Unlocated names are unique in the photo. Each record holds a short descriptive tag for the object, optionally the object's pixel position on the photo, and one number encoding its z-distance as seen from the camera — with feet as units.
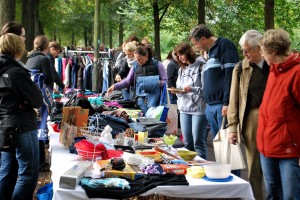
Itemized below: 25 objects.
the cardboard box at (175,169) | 11.49
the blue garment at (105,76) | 35.96
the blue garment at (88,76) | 37.24
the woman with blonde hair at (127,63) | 24.73
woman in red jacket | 11.09
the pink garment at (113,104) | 21.75
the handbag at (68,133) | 14.11
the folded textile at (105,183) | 10.32
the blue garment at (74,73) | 38.22
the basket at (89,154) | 12.49
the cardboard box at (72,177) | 10.11
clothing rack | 40.26
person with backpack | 20.06
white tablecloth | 10.46
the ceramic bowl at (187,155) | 13.29
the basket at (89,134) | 13.63
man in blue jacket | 16.31
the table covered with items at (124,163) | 10.37
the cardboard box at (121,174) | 10.93
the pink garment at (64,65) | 39.00
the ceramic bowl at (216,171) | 10.88
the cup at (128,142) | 14.32
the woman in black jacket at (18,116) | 13.47
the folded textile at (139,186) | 10.14
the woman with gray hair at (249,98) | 13.83
